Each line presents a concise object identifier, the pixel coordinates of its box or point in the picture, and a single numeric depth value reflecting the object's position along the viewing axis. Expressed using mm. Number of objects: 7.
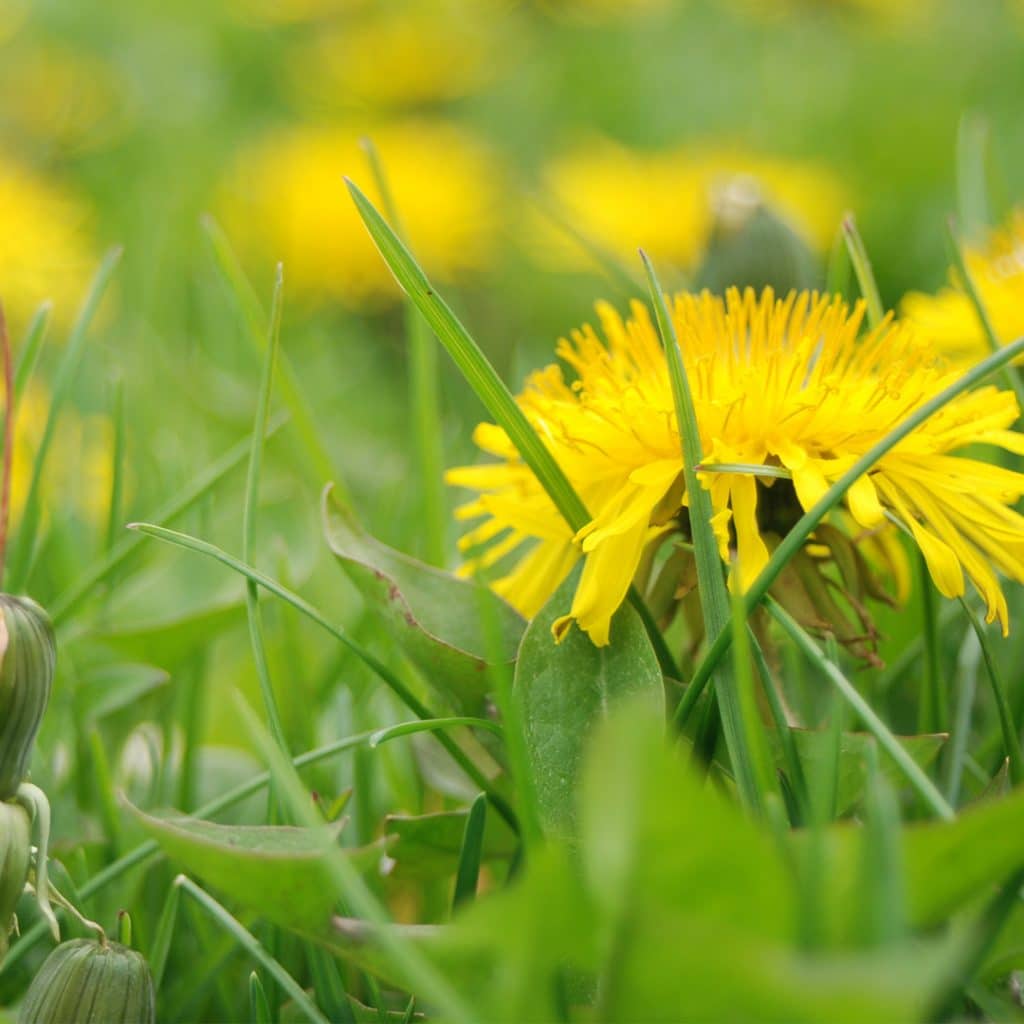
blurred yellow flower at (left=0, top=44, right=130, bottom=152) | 1751
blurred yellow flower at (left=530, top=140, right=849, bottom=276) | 1501
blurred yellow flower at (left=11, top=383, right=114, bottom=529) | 783
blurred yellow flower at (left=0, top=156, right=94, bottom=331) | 1226
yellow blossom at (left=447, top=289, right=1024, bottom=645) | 579
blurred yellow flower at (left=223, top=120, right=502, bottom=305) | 1485
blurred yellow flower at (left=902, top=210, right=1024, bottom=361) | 641
